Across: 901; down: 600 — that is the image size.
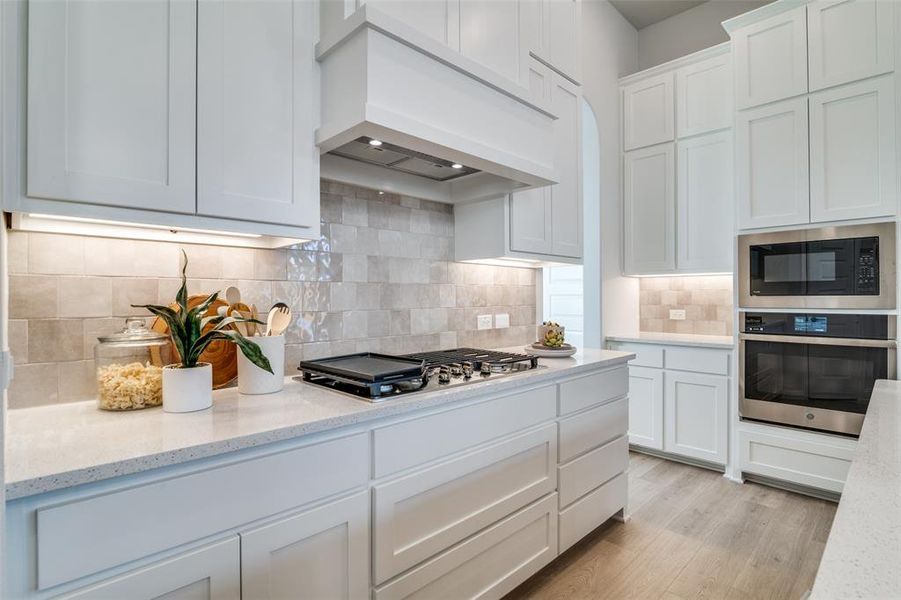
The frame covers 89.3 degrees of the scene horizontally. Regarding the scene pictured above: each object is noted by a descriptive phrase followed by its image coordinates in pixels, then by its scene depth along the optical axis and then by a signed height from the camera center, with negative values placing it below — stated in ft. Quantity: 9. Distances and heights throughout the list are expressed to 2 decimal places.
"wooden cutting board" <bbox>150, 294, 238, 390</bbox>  5.15 -0.62
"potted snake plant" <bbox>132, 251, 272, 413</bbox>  4.14 -0.49
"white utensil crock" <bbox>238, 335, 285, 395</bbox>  4.86 -0.75
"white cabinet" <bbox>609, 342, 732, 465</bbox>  10.27 -2.36
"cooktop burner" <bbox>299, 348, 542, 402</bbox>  4.77 -0.82
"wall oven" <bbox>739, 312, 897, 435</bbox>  8.55 -1.26
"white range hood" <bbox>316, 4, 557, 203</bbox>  4.81 +2.25
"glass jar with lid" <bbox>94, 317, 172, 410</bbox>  4.18 -0.63
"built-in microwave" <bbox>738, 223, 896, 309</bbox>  8.46 +0.68
